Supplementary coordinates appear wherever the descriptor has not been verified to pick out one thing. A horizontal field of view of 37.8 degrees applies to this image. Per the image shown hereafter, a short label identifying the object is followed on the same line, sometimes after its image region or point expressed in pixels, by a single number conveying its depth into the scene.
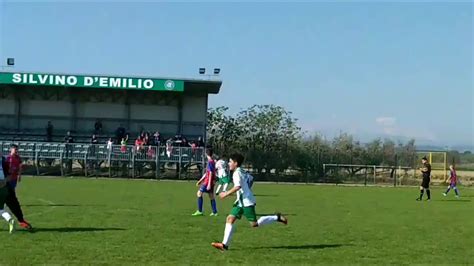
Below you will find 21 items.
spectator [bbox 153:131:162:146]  47.09
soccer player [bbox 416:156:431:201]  30.55
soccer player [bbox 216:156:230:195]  23.82
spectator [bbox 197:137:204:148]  47.37
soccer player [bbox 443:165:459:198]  34.37
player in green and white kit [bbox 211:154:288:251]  12.15
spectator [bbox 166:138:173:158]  45.73
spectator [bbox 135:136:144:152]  45.84
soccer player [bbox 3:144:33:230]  14.29
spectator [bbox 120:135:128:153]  45.54
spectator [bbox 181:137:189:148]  47.19
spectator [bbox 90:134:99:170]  45.69
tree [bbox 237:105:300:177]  52.47
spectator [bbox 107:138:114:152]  45.72
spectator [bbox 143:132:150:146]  46.81
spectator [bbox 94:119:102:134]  50.34
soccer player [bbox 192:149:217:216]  19.36
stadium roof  49.03
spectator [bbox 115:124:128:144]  48.78
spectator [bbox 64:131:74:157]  45.56
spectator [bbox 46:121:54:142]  49.18
